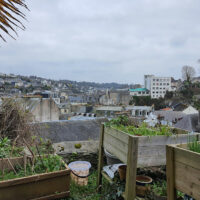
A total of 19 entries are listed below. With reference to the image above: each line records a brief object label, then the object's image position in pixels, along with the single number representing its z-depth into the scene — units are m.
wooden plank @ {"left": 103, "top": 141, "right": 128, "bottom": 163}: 2.60
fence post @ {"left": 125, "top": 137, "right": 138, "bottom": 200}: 2.40
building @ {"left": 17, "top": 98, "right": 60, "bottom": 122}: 16.10
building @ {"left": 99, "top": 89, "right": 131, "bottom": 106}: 67.75
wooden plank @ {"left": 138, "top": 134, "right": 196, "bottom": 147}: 2.48
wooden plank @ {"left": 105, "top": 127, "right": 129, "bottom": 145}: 2.61
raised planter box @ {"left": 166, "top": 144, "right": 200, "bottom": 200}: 1.50
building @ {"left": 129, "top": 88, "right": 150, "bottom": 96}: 84.39
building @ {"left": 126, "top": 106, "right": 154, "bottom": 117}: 41.71
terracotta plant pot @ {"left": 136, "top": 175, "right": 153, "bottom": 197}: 2.56
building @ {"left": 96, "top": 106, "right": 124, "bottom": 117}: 39.68
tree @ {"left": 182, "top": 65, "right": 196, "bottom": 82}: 60.36
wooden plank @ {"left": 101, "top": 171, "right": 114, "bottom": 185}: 3.03
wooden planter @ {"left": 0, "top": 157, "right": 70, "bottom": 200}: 2.47
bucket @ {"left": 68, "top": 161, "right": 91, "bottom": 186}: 3.72
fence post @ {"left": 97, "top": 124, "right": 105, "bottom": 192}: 3.48
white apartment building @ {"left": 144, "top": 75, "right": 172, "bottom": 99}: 86.44
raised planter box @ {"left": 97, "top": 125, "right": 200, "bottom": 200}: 2.40
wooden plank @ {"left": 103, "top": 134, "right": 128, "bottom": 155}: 2.63
